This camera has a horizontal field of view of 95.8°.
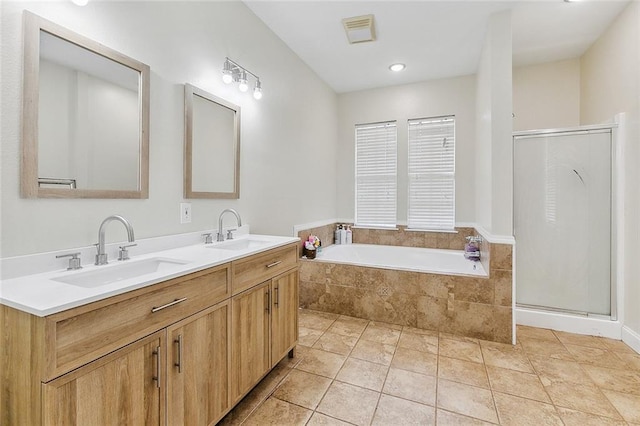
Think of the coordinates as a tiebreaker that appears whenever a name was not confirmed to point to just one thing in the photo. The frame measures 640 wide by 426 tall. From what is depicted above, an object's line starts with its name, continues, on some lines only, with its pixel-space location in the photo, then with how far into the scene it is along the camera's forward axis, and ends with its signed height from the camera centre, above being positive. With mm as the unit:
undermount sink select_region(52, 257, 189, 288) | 1110 -254
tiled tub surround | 2338 -751
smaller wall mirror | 1773 +449
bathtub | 3064 -512
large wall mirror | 1105 +415
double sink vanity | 795 -443
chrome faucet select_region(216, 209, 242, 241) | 1922 -85
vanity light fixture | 1966 +983
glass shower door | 2471 -68
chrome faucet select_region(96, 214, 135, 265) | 1243 -116
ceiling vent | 2410 +1606
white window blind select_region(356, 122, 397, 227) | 3846 +525
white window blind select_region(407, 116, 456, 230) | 3590 +497
